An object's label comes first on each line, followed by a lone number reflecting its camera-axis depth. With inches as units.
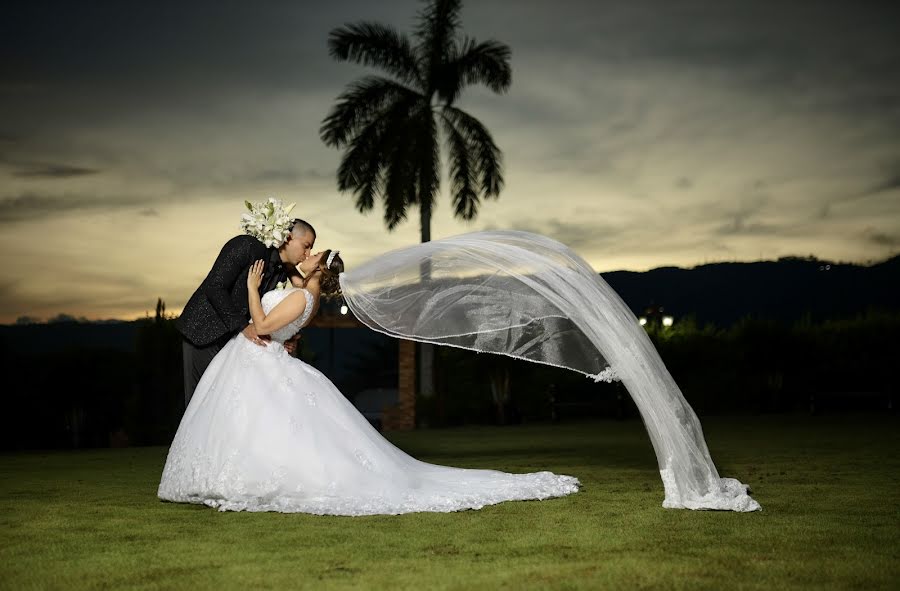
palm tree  1037.8
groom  308.8
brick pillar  1011.9
